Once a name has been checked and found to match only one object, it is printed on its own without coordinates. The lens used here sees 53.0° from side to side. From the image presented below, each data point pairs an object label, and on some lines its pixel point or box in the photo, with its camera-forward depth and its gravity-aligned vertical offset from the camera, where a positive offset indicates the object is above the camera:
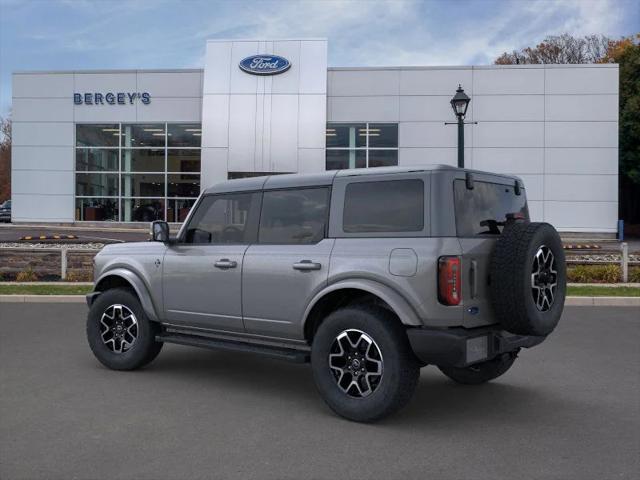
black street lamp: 15.19 +3.09
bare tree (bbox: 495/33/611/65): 50.03 +14.84
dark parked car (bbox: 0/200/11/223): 44.94 +1.28
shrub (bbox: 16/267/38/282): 15.22 -1.05
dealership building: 29.86 +5.20
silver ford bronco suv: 4.56 -0.32
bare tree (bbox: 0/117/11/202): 78.06 +10.12
